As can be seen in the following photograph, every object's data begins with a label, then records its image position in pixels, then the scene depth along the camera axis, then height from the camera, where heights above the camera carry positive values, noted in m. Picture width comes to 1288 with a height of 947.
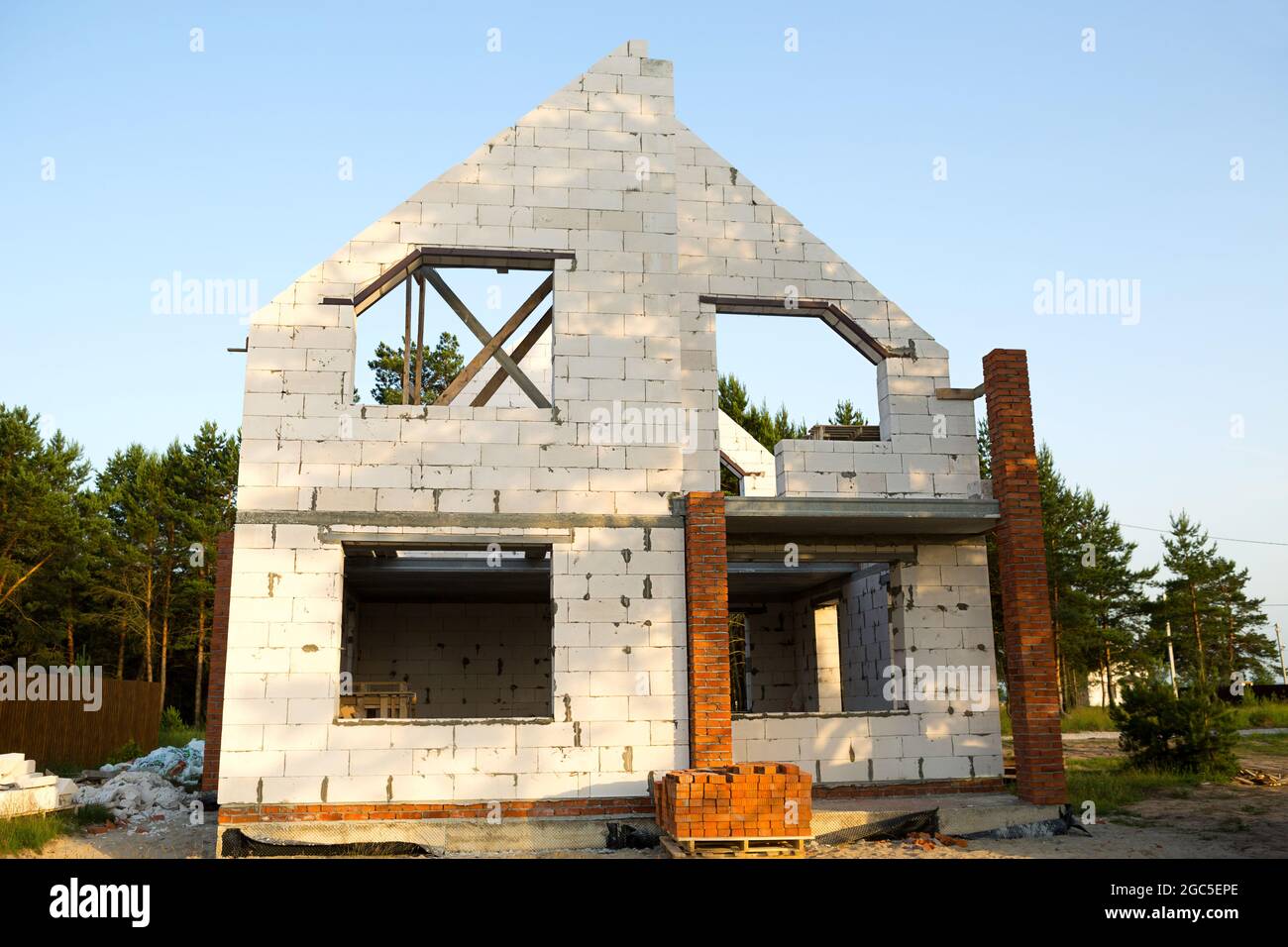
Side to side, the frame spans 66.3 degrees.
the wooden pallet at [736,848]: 9.26 -1.90
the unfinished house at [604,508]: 10.38 +1.54
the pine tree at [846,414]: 43.88 +10.02
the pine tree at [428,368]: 39.97 +11.51
